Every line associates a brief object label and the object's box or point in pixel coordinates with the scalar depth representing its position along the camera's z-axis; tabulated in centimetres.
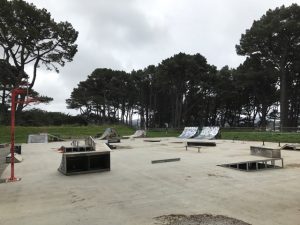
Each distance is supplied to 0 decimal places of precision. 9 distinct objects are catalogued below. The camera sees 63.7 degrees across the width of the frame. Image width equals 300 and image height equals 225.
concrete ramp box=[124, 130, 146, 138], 2285
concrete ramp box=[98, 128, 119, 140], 2019
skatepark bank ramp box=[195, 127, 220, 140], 2088
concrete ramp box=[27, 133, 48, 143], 1921
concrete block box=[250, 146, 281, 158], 852
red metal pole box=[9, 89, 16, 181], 609
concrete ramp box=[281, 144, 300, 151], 1145
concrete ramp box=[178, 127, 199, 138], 2285
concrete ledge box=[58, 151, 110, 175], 704
